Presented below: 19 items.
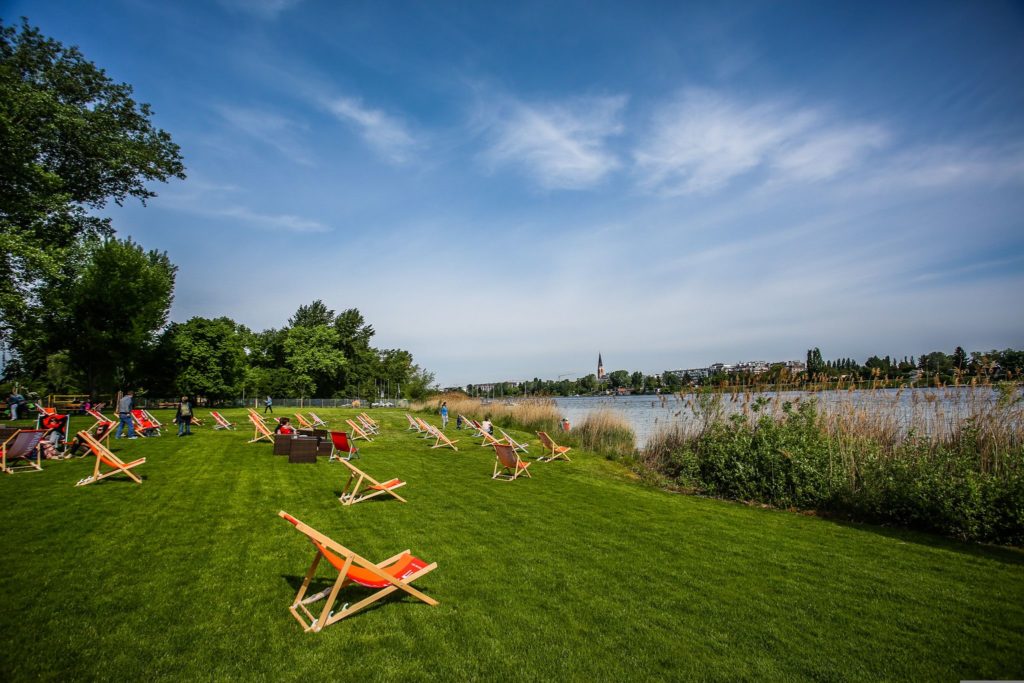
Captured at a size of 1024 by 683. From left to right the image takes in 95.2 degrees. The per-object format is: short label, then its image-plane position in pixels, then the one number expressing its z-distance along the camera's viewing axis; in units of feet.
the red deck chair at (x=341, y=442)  37.52
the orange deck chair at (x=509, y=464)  34.91
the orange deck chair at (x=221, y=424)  61.82
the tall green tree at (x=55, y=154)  55.88
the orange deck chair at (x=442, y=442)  51.81
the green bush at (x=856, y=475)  22.72
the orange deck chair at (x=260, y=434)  47.42
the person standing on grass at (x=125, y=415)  48.03
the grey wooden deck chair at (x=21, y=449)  29.94
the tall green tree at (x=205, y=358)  138.41
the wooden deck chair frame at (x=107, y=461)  27.07
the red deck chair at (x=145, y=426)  51.42
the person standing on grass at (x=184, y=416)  51.73
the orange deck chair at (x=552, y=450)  46.06
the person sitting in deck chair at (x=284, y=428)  43.80
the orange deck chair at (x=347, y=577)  12.33
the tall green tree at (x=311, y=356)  200.34
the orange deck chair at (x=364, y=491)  25.31
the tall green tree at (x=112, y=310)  101.19
